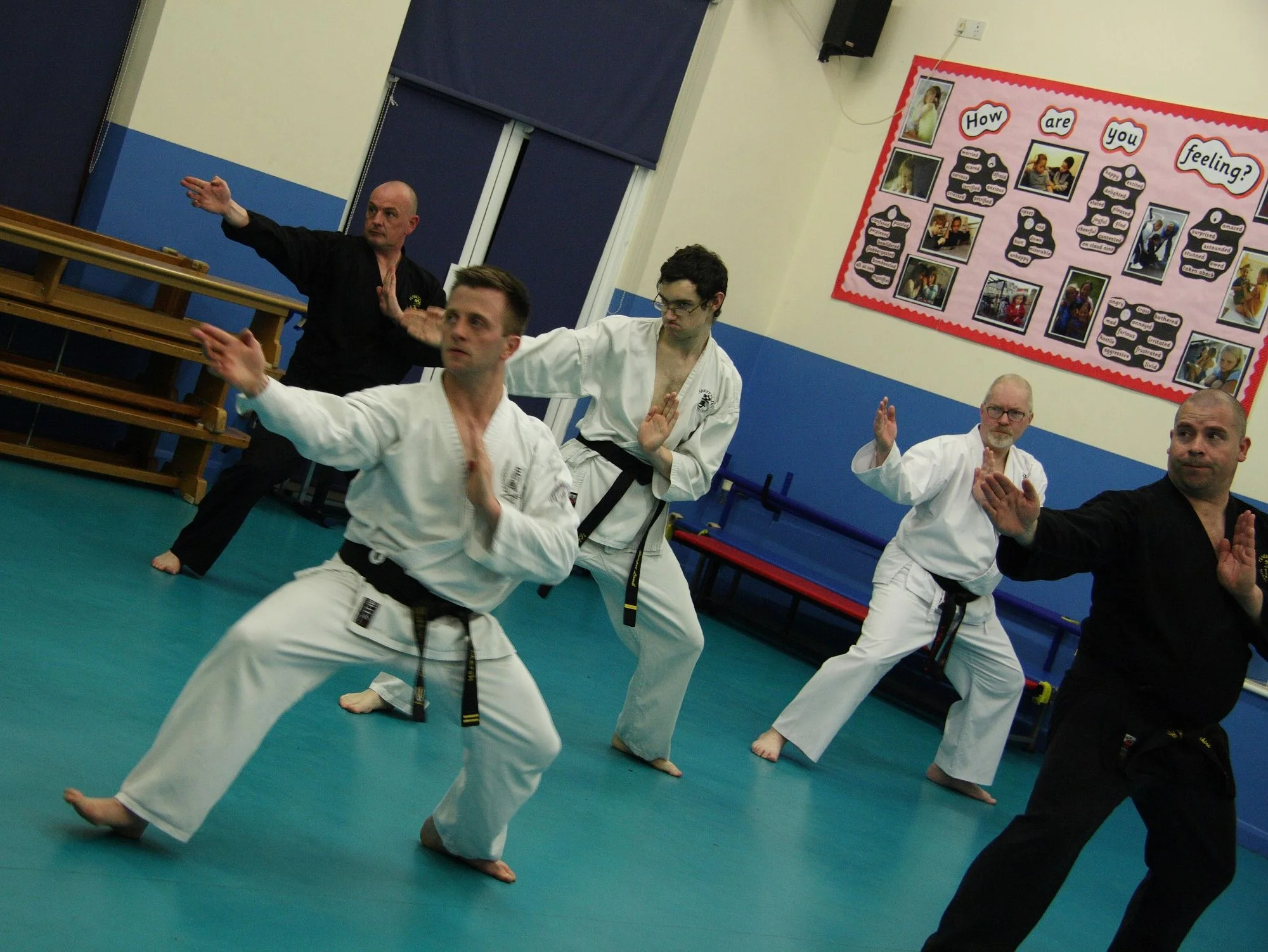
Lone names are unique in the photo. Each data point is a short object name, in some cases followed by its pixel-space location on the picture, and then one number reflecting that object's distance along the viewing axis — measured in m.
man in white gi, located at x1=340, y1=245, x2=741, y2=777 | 3.86
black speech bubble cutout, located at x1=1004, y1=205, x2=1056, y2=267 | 6.82
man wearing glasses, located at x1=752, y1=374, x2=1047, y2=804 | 4.68
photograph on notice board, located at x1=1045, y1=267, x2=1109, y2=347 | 6.62
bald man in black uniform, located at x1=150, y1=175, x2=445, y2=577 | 4.53
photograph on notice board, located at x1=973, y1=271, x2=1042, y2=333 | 6.82
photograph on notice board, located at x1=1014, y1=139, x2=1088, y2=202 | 6.76
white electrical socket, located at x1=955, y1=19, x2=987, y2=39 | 7.13
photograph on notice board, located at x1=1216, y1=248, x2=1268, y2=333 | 6.11
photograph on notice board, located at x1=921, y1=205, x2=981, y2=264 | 7.11
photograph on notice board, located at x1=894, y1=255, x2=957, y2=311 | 7.14
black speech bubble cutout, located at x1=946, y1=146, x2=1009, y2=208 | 7.03
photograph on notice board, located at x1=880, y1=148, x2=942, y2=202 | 7.29
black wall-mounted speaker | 7.24
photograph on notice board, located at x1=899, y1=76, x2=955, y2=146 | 7.27
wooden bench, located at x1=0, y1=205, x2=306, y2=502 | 4.89
